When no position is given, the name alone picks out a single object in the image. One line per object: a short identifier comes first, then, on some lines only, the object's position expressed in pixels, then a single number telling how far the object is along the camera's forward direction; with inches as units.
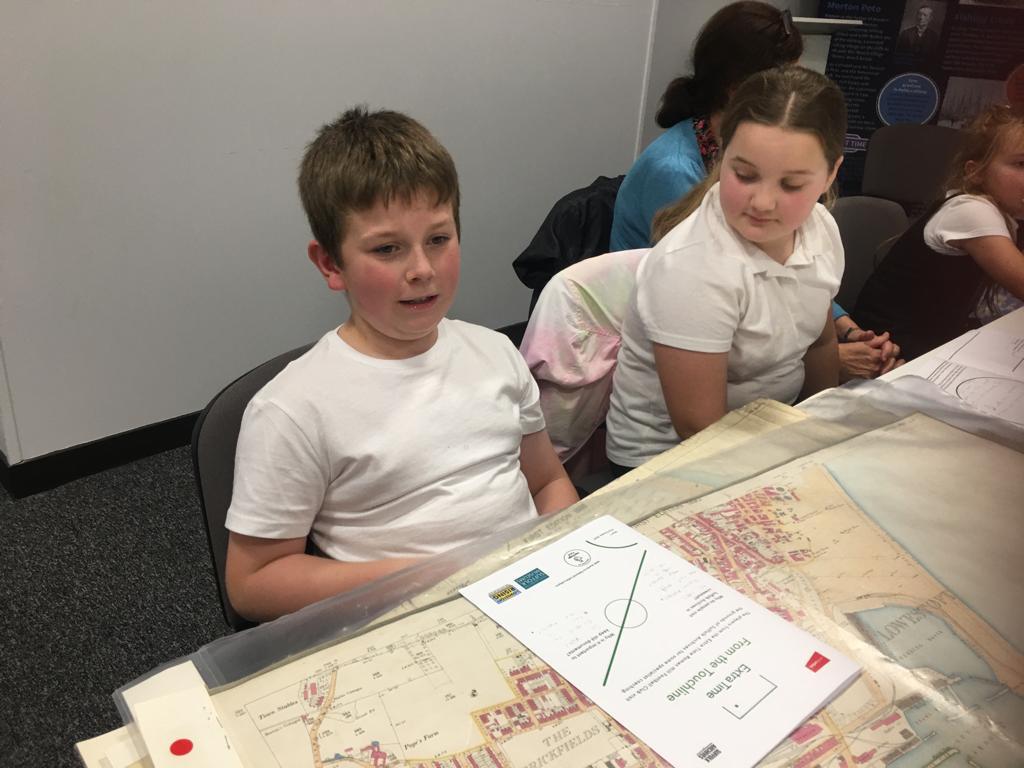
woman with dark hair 65.1
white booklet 22.0
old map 21.0
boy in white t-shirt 32.5
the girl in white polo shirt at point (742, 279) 41.8
